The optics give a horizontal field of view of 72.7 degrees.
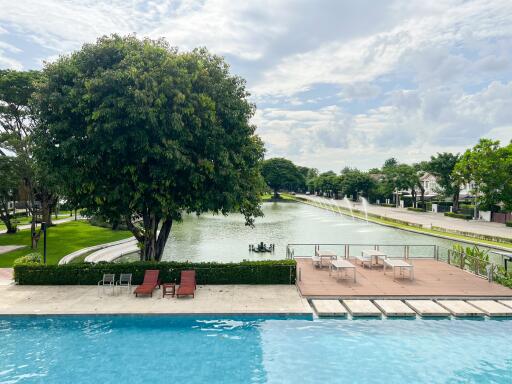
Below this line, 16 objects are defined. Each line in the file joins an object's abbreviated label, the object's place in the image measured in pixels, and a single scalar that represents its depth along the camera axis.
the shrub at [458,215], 59.88
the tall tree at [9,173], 28.53
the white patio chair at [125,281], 18.61
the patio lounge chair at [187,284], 17.27
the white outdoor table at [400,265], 20.47
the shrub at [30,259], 20.16
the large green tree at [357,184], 103.12
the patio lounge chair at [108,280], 18.39
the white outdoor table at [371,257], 22.83
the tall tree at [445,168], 72.62
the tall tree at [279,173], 120.44
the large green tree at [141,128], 17.73
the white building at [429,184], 97.19
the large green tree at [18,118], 29.59
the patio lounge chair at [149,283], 17.36
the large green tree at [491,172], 50.53
